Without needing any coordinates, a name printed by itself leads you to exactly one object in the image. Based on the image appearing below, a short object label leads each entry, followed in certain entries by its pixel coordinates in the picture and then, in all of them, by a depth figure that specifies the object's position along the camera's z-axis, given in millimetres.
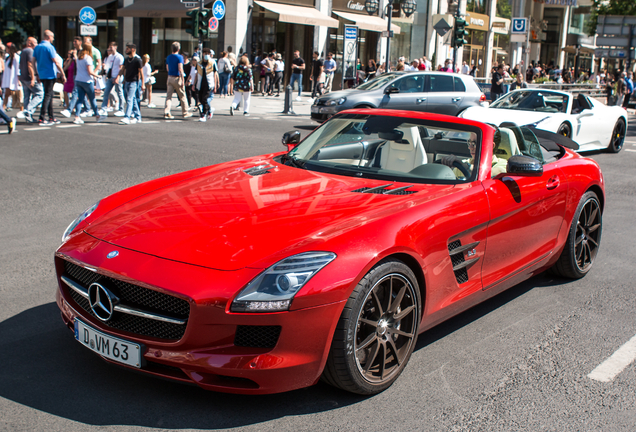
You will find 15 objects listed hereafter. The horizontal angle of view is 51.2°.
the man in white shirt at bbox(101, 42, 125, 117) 16406
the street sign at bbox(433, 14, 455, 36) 25391
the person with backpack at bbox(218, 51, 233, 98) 25300
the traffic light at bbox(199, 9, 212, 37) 22297
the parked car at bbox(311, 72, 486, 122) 16859
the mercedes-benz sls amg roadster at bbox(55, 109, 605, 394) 2947
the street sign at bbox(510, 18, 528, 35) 31969
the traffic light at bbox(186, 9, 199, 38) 22688
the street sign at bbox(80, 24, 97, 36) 22422
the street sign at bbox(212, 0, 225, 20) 24622
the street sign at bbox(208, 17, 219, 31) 24375
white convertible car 13250
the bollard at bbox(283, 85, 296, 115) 21016
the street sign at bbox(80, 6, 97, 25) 22719
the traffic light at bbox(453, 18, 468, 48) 27172
